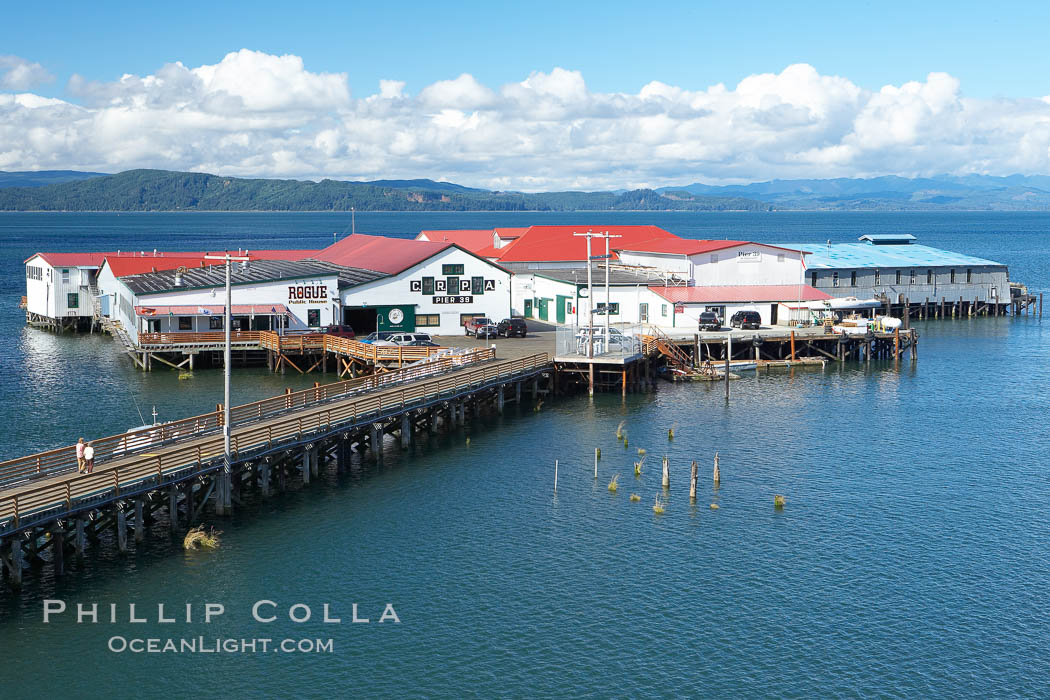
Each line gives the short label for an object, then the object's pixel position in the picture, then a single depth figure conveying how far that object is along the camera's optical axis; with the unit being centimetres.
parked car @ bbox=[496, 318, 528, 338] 8312
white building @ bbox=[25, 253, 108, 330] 10100
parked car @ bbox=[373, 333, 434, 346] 7456
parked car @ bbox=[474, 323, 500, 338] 8288
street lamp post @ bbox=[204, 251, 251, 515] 4303
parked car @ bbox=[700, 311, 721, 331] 8619
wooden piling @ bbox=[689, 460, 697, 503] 4638
